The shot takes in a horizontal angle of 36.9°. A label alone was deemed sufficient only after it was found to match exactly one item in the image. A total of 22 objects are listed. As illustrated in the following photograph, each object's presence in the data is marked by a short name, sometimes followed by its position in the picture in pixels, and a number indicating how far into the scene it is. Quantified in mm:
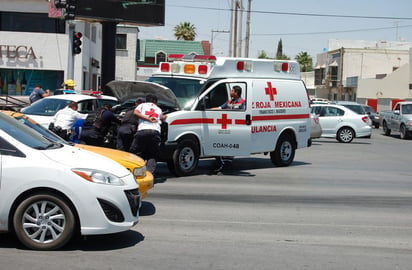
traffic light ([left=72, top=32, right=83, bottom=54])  23906
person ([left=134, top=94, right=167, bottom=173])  11375
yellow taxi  8049
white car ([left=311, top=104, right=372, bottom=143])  26219
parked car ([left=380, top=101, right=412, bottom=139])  30047
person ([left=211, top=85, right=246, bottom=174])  13481
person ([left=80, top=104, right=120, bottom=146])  11922
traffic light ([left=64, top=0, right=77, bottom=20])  22219
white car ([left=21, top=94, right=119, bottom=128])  15650
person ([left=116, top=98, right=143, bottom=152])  11805
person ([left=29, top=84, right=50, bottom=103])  22812
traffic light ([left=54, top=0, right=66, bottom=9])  22219
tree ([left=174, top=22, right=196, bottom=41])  82125
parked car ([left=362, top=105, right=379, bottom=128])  40816
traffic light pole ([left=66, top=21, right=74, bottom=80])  24741
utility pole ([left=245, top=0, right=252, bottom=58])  40312
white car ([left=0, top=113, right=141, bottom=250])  6422
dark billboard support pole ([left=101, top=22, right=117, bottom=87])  31000
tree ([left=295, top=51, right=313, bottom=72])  117188
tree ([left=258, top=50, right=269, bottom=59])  127544
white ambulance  12891
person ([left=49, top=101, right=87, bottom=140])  13461
